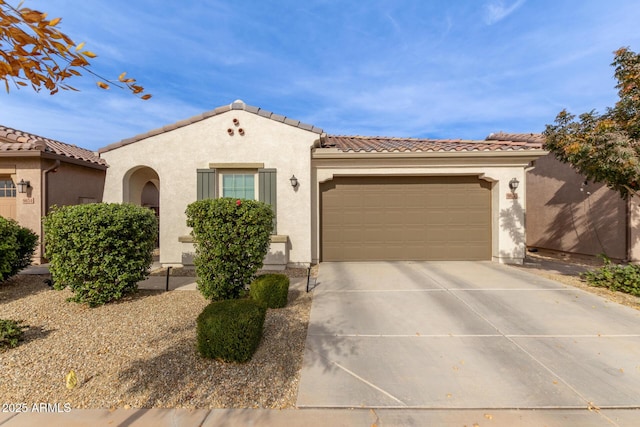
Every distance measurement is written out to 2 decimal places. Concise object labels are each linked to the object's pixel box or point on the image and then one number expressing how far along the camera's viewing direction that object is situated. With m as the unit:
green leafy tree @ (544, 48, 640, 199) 5.04
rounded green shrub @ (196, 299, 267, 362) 2.95
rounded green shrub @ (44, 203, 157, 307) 4.52
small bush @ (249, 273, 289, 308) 4.53
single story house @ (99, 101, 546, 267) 7.50
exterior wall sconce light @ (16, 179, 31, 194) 7.95
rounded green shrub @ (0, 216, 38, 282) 5.52
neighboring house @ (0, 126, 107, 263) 7.98
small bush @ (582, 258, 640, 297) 5.30
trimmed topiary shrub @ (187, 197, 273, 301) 4.67
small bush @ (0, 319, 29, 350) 3.28
